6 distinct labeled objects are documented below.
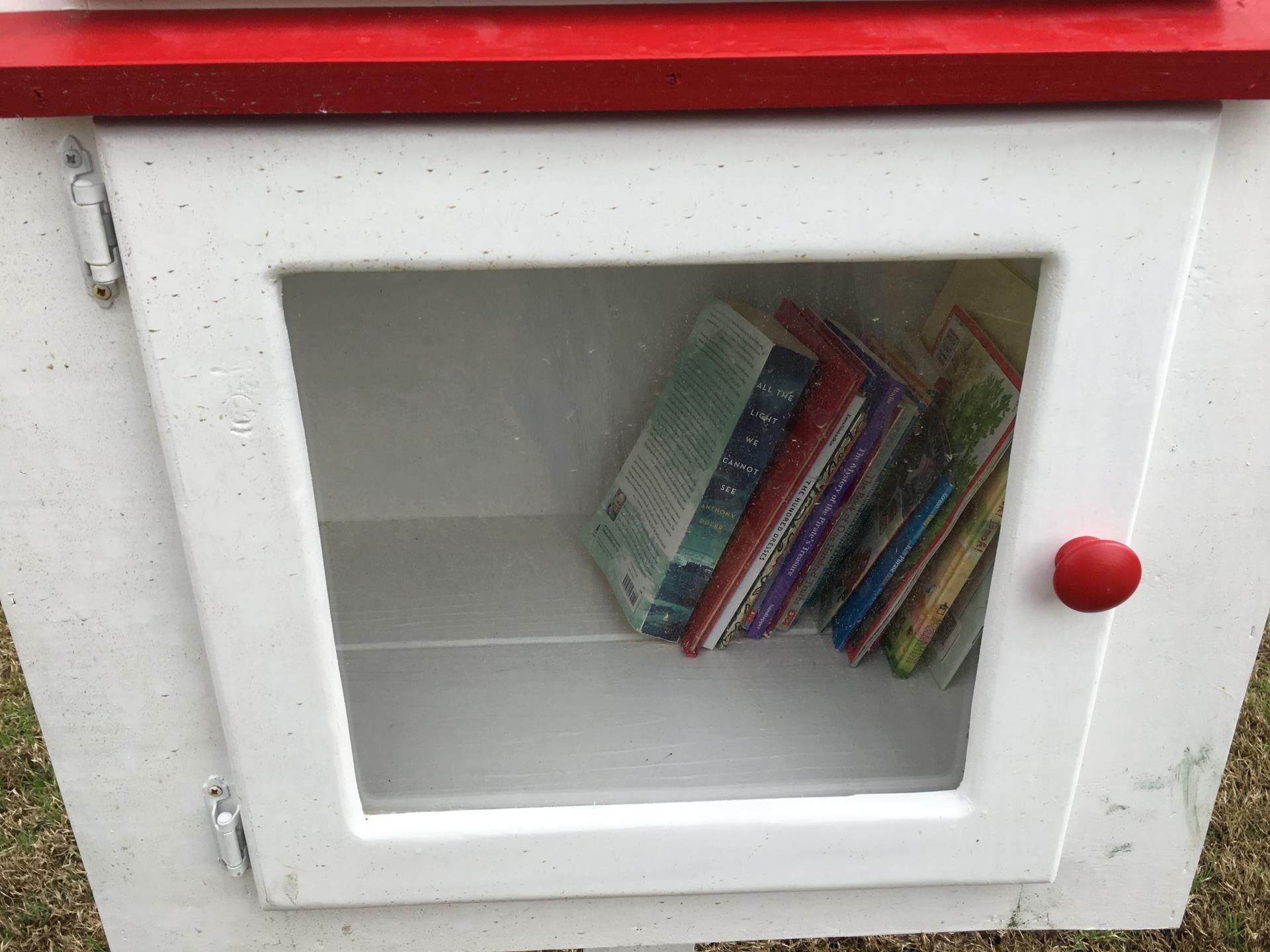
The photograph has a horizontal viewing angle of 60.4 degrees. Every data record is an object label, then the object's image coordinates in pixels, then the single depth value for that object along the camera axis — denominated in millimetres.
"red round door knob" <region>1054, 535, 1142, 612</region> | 643
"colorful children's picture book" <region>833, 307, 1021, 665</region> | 687
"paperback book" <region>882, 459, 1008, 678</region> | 728
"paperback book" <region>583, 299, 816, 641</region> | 758
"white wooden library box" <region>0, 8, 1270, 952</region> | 571
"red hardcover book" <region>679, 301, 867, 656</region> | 748
